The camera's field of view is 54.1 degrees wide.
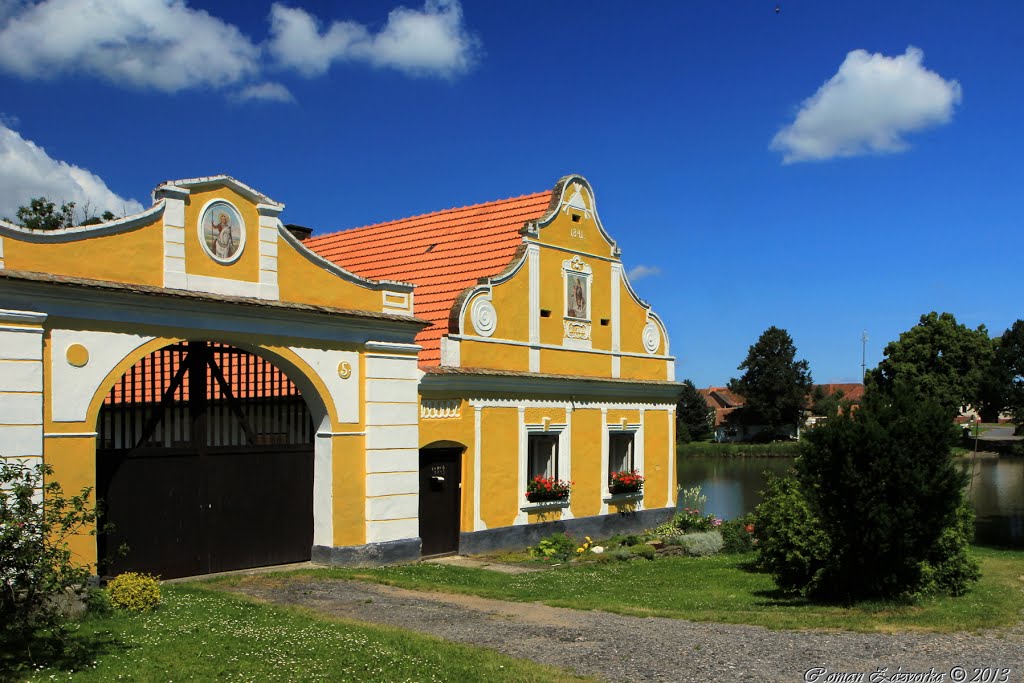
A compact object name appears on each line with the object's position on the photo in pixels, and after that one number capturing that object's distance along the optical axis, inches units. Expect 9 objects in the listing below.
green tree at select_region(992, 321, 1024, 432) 2734.5
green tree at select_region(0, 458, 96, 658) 330.3
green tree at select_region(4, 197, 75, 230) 1142.3
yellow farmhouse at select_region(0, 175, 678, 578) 540.4
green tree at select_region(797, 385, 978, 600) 516.1
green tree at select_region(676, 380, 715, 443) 3587.6
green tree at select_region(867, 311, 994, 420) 2859.3
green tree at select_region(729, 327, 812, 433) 3531.0
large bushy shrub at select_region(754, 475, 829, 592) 561.0
